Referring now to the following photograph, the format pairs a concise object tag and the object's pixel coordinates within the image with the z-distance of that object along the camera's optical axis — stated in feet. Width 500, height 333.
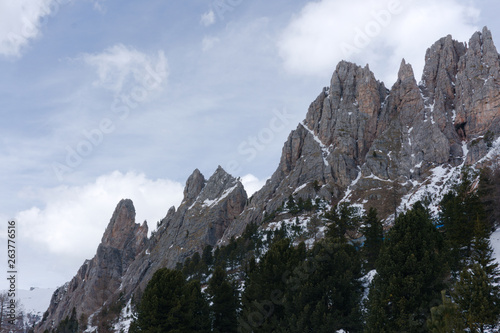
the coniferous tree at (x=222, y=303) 131.95
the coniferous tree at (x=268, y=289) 113.60
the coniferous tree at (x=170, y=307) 119.65
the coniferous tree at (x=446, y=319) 72.23
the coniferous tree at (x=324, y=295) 100.68
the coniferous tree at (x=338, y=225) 189.63
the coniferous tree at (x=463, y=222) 154.51
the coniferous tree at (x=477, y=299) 77.05
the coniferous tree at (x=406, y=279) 83.87
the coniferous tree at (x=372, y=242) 175.22
